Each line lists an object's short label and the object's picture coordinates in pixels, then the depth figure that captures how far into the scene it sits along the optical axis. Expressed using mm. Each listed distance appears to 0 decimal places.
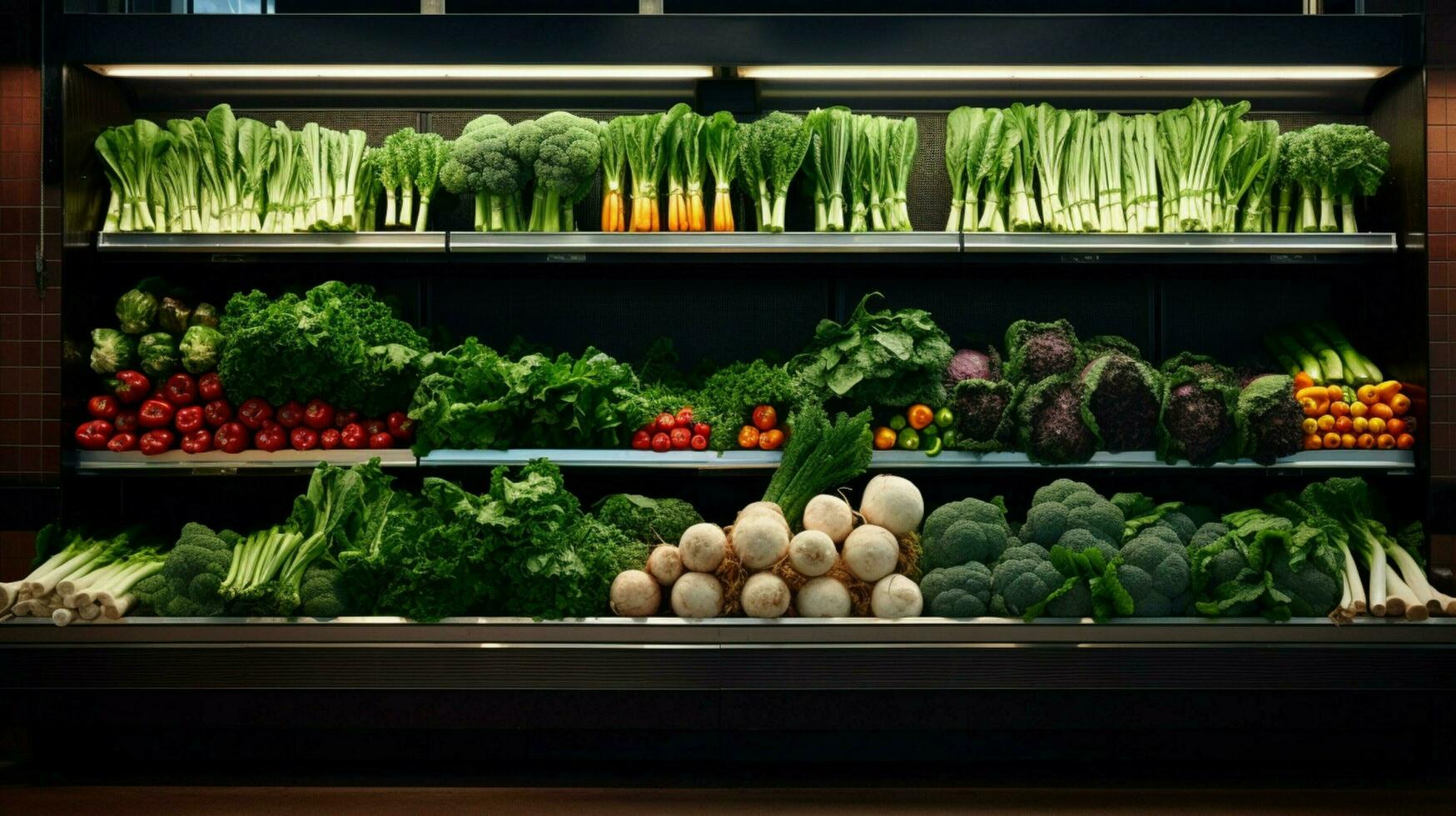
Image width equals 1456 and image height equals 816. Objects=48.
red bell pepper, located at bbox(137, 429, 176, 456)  3979
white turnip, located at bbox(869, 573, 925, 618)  3732
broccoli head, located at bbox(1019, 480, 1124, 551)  3912
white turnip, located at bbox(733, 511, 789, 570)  3730
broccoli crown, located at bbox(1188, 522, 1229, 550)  3943
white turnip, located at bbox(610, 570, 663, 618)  3725
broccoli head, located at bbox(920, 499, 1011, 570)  3848
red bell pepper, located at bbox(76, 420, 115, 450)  4004
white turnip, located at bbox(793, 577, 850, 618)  3748
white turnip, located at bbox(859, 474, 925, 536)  3930
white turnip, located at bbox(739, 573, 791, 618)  3691
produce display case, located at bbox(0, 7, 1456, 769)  3609
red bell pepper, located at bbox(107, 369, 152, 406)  4062
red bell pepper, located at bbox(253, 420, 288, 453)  4020
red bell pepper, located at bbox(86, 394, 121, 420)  4062
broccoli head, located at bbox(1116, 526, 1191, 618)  3729
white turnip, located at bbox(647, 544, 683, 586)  3799
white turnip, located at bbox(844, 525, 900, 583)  3781
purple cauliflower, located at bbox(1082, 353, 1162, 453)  3980
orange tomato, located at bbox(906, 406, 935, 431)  4031
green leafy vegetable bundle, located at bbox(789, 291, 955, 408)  3990
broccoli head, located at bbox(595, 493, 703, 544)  4043
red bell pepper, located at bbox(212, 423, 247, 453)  4012
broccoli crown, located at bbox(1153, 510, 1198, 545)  4039
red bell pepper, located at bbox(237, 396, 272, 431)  4047
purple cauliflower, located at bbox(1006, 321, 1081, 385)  4152
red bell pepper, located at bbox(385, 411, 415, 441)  4074
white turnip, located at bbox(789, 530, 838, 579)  3719
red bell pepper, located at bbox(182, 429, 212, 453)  3996
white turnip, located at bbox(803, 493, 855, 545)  3881
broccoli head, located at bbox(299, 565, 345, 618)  3725
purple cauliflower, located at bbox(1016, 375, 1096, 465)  3922
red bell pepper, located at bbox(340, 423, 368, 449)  4047
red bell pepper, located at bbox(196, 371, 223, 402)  4062
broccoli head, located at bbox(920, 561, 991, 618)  3713
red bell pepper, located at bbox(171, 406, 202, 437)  4016
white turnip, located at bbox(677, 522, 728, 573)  3742
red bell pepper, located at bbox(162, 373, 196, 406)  4070
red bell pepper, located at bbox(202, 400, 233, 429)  4043
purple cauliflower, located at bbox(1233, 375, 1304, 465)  3910
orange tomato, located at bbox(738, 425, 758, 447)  4043
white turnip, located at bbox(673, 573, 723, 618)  3709
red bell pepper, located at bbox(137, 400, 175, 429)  4027
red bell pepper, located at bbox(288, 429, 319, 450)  4027
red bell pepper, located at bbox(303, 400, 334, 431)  4055
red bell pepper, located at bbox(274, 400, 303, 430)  4059
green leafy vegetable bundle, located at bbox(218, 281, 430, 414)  3844
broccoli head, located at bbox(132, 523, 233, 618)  3738
